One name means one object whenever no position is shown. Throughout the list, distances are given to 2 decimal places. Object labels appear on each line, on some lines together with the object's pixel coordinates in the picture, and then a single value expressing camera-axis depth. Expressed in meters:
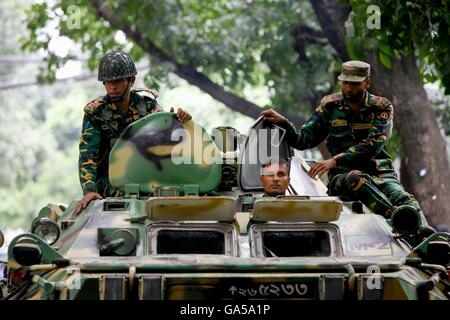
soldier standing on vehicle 13.45
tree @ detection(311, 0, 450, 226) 19.84
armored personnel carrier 10.42
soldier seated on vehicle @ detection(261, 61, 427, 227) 12.90
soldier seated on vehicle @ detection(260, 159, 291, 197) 12.60
